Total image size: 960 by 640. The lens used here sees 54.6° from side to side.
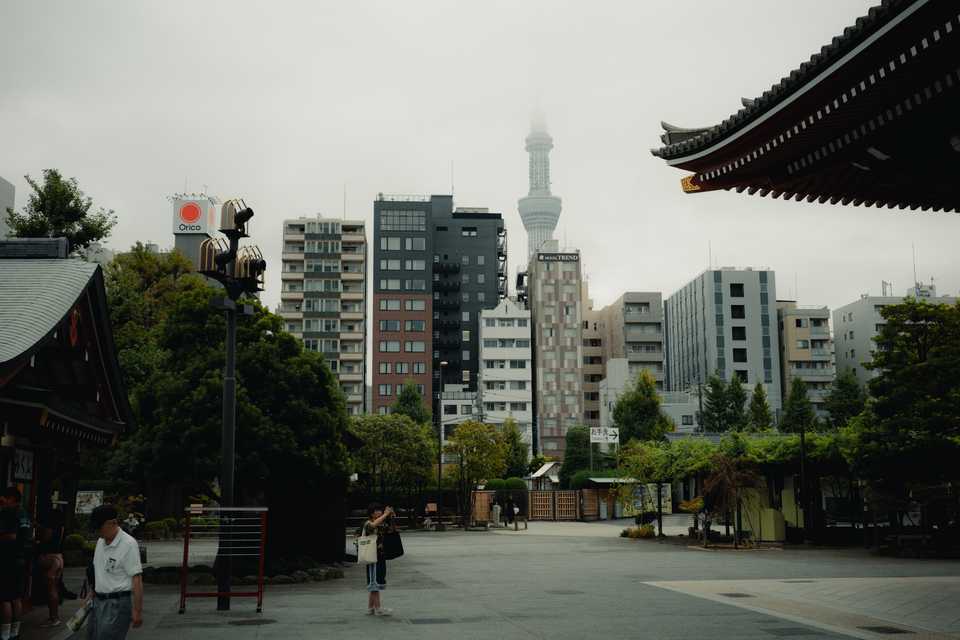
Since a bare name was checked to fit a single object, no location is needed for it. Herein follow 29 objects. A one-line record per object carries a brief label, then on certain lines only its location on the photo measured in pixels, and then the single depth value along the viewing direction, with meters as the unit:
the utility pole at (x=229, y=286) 15.19
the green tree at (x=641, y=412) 77.69
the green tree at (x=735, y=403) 81.12
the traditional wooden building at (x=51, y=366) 11.82
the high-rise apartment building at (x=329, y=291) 105.19
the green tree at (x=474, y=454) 51.47
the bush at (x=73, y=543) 26.06
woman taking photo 14.75
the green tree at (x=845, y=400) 77.62
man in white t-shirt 8.00
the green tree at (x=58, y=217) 29.56
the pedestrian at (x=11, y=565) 10.66
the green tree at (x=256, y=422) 19.94
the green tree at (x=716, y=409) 80.75
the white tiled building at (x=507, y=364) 104.19
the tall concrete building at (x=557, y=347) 103.38
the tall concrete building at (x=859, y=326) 98.88
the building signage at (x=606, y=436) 70.12
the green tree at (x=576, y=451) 83.50
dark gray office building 109.00
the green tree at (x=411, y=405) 84.06
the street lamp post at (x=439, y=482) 48.09
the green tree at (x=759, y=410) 80.81
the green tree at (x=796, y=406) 76.53
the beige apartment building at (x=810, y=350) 99.25
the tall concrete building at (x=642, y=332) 108.19
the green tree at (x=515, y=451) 83.81
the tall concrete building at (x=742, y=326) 97.88
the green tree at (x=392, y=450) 49.50
